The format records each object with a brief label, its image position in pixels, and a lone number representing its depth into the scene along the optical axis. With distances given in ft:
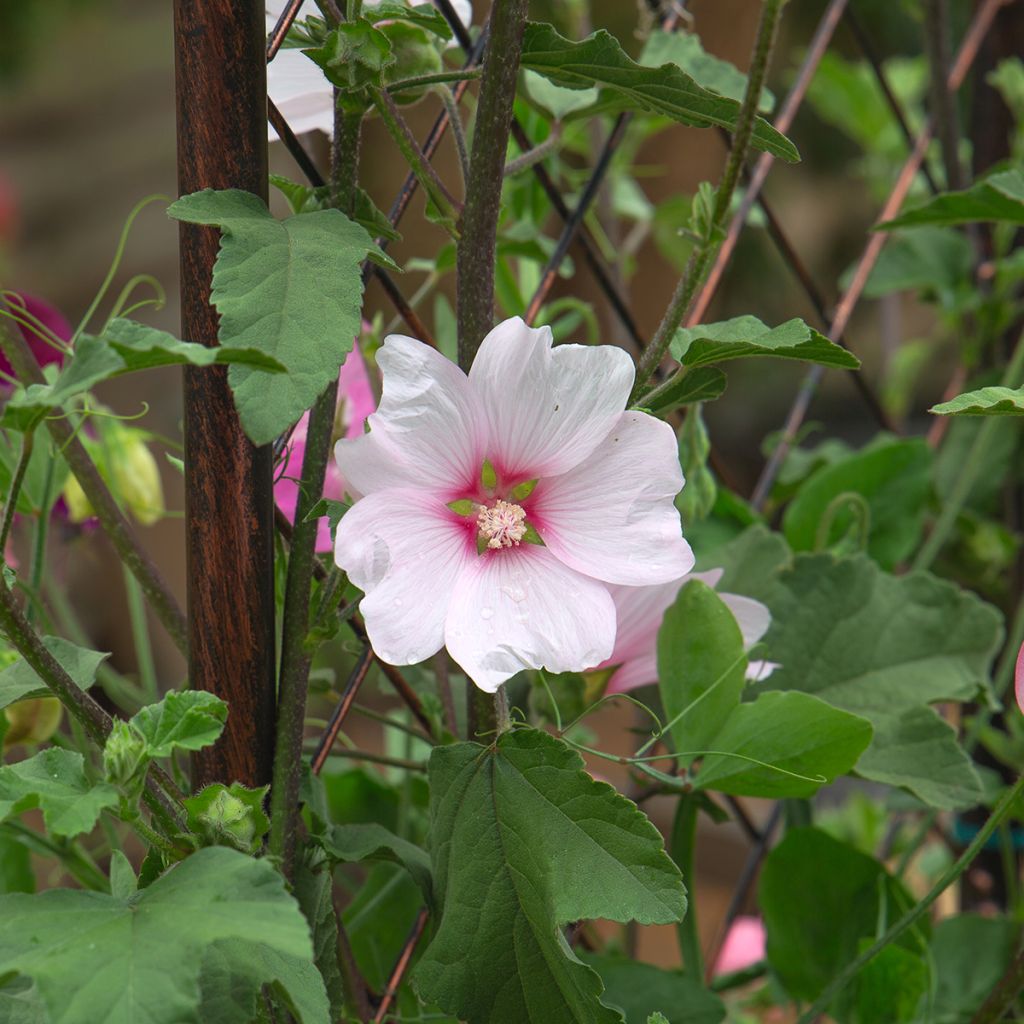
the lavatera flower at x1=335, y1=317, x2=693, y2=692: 2.12
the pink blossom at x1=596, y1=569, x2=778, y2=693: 2.38
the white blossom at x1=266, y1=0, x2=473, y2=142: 2.30
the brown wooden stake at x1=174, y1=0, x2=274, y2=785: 2.13
